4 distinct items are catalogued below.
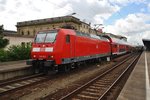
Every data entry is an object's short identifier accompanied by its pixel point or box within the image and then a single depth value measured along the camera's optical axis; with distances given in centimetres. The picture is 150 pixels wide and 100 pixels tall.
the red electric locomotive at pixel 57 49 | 791
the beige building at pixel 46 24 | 3898
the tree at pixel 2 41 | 1513
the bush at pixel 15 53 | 1321
